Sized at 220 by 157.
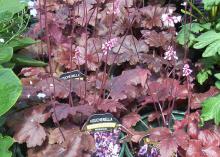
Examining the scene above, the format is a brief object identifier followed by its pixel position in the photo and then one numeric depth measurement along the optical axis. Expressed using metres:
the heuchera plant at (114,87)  1.74
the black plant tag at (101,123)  1.71
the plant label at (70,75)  1.84
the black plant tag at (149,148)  1.76
